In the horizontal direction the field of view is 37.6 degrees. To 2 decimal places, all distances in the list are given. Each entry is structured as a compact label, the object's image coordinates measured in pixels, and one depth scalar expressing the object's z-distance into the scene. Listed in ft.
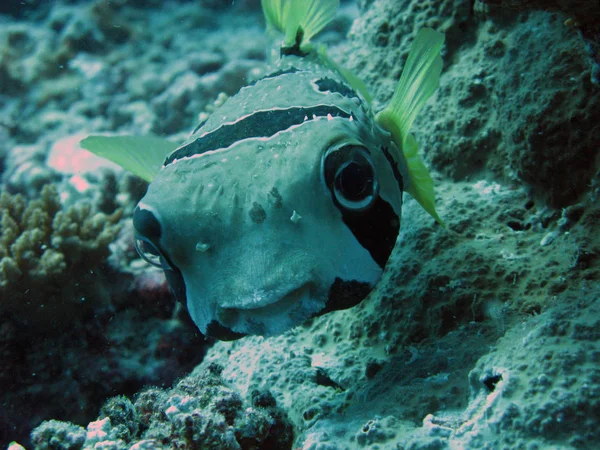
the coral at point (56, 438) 1.41
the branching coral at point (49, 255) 2.14
